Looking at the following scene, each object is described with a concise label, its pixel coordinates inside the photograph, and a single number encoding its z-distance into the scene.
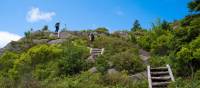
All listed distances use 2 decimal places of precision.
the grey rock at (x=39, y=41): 21.45
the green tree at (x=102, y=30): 26.49
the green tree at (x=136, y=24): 41.44
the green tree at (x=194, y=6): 11.14
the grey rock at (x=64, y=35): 23.22
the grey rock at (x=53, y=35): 23.55
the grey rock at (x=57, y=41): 20.83
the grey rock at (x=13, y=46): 20.14
